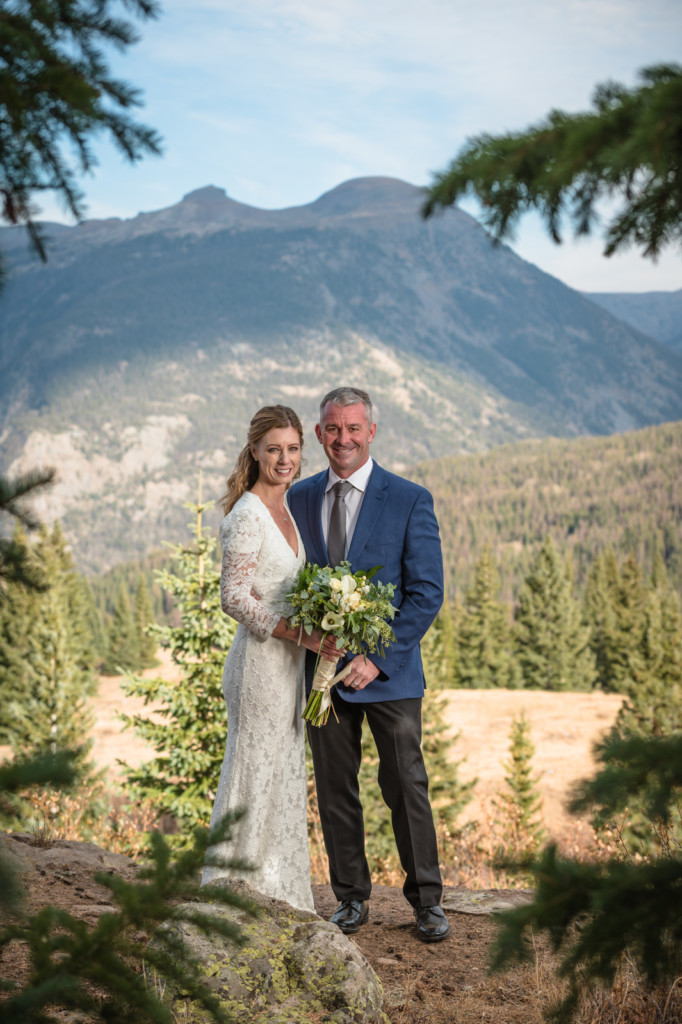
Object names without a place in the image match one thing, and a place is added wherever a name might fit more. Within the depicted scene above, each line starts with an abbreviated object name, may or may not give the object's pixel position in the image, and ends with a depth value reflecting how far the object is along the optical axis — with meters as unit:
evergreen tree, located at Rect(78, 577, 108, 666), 65.06
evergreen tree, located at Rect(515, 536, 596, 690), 53.09
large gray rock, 3.49
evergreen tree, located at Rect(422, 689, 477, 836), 25.42
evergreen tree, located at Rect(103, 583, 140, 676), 60.16
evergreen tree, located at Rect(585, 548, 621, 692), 55.66
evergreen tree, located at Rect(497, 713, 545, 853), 20.14
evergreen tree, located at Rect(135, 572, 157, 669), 61.44
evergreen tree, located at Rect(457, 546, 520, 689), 54.59
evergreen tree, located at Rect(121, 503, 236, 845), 11.33
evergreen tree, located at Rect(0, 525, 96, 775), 22.92
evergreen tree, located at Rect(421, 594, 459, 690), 25.78
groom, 4.75
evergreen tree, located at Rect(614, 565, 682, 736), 23.23
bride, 4.58
